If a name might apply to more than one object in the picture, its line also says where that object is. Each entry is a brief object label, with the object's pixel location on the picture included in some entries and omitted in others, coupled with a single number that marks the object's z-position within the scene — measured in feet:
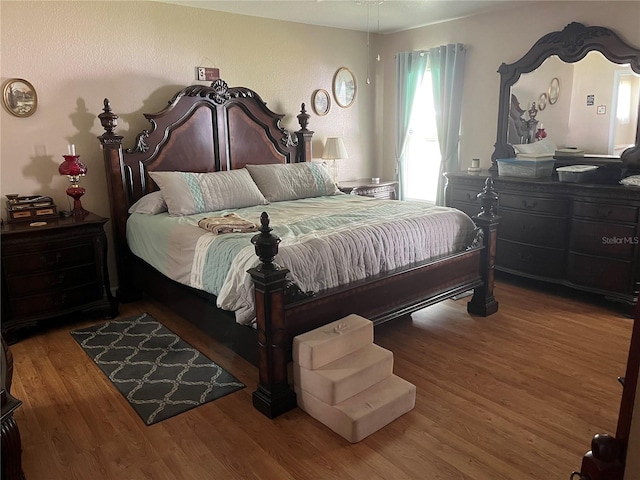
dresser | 11.42
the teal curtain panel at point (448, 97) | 15.87
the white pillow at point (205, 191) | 11.97
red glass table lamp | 11.60
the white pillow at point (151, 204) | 12.10
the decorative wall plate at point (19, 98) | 11.14
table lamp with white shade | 16.70
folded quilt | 9.67
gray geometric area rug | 8.23
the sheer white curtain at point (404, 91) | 17.07
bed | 7.80
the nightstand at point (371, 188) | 16.30
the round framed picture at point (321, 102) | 16.88
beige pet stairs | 7.14
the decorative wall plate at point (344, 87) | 17.40
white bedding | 8.38
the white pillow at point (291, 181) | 13.82
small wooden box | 11.00
